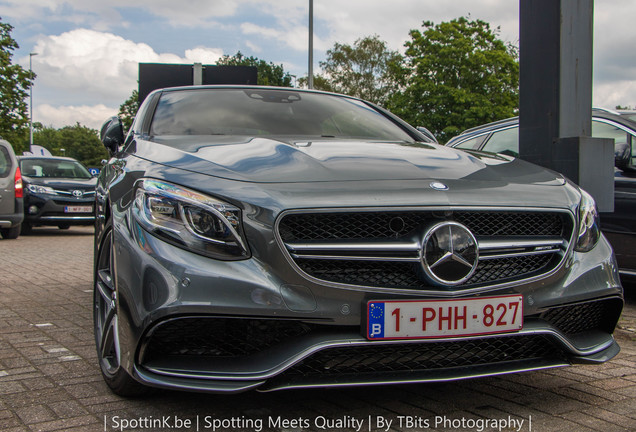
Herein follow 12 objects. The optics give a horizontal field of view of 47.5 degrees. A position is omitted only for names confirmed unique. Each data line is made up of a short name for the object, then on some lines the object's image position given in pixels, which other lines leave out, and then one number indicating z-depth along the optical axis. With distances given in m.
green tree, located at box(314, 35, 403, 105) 51.97
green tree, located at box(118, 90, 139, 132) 86.88
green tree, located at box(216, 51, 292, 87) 61.38
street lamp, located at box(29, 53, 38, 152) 62.81
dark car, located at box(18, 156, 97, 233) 14.38
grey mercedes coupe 2.49
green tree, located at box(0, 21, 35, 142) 31.72
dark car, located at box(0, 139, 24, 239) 12.57
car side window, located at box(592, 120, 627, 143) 5.82
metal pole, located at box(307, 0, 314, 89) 23.30
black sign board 15.89
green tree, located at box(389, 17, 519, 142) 40.09
